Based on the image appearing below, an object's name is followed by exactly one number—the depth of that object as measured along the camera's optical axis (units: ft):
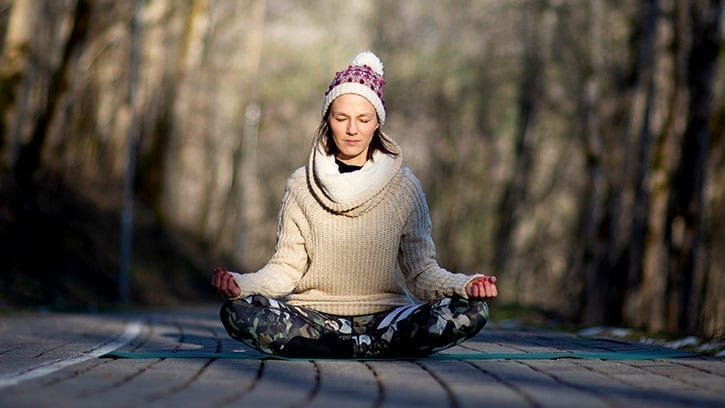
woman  24.58
